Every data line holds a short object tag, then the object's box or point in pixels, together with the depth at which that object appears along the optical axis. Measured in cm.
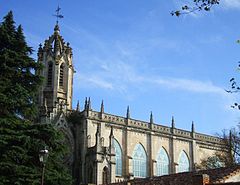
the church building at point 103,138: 4659
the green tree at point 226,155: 5129
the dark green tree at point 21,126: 2555
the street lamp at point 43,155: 2128
